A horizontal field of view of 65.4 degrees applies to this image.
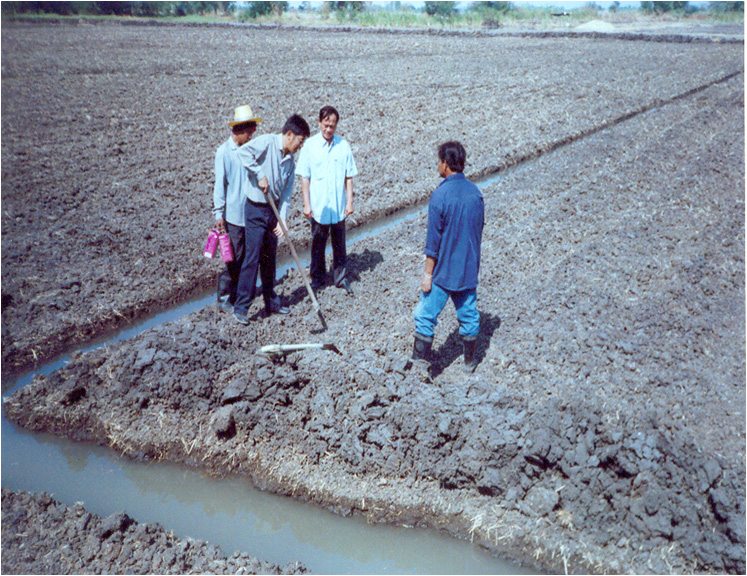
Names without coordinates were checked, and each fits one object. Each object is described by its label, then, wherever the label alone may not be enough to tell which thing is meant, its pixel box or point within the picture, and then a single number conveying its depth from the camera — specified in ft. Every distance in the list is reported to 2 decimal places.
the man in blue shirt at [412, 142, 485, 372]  13.75
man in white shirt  18.29
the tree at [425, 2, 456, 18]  137.18
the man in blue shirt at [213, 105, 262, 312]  17.03
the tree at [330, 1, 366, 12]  139.23
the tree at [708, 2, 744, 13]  175.32
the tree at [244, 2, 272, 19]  137.59
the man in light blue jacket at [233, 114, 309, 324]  16.76
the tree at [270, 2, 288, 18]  138.84
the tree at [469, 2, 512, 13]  146.82
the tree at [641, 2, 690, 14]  184.34
